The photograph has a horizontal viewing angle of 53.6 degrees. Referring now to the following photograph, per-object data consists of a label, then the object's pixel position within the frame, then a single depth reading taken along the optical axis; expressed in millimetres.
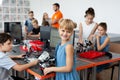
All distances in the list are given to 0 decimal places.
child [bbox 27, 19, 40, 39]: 2546
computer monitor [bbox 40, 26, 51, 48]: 1664
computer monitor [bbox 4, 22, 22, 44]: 1833
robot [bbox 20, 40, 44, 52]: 1554
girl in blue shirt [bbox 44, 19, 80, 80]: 1042
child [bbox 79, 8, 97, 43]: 1811
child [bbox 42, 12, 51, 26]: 3081
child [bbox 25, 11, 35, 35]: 2711
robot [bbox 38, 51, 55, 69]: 1142
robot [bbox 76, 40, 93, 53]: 1577
